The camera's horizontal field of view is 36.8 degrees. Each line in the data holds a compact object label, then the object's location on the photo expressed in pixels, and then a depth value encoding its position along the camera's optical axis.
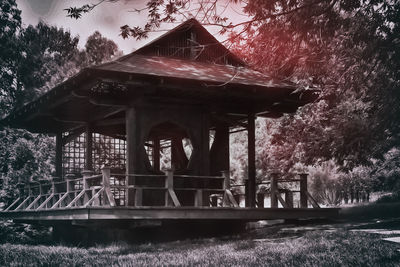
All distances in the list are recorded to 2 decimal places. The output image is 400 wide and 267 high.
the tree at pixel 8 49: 21.65
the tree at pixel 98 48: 31.44
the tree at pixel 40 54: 24.42
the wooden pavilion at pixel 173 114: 15.72
